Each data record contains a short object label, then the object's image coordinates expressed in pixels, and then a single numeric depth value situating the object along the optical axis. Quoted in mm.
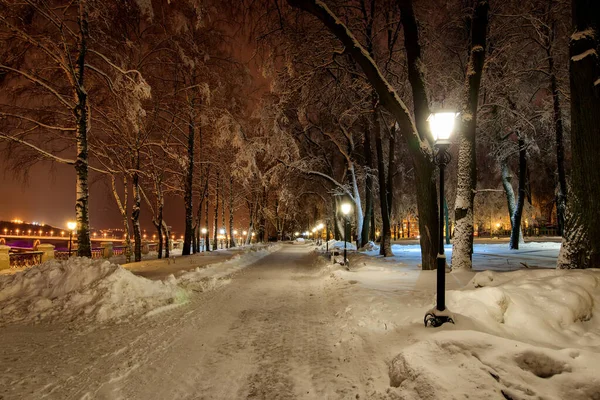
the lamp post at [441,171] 5133
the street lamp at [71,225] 19588
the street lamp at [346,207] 18344
